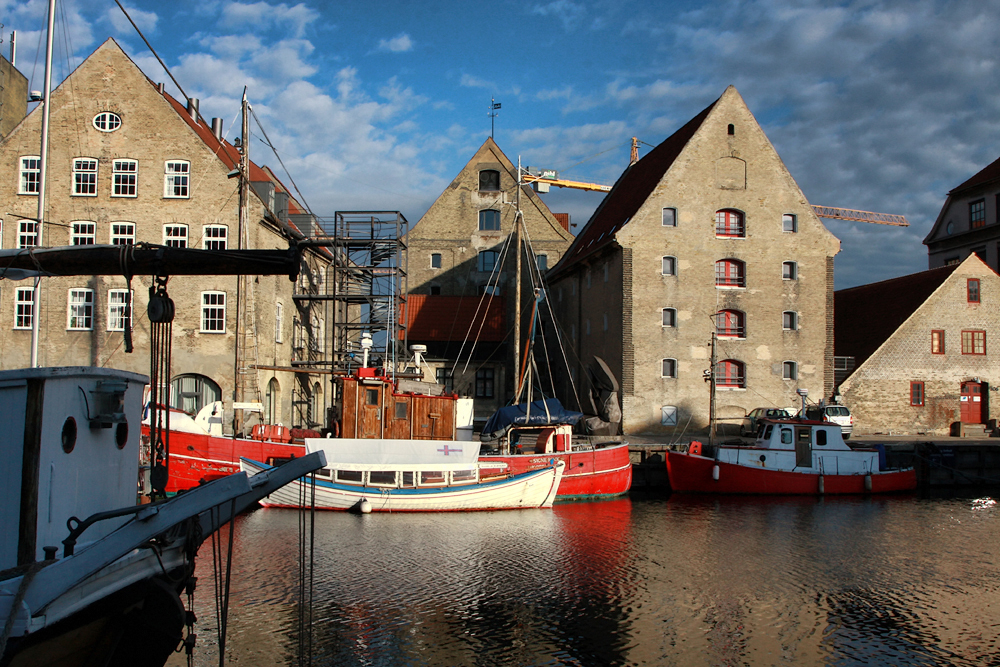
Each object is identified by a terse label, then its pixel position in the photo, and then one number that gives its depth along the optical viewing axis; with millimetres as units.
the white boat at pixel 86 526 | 6363
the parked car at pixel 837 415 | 33469
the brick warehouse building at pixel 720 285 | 35312
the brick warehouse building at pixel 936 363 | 37031
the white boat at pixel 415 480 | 23016
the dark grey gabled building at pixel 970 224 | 48844
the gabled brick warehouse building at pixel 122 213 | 29859
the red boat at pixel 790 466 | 27953
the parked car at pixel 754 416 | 34188
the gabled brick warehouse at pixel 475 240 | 49438
